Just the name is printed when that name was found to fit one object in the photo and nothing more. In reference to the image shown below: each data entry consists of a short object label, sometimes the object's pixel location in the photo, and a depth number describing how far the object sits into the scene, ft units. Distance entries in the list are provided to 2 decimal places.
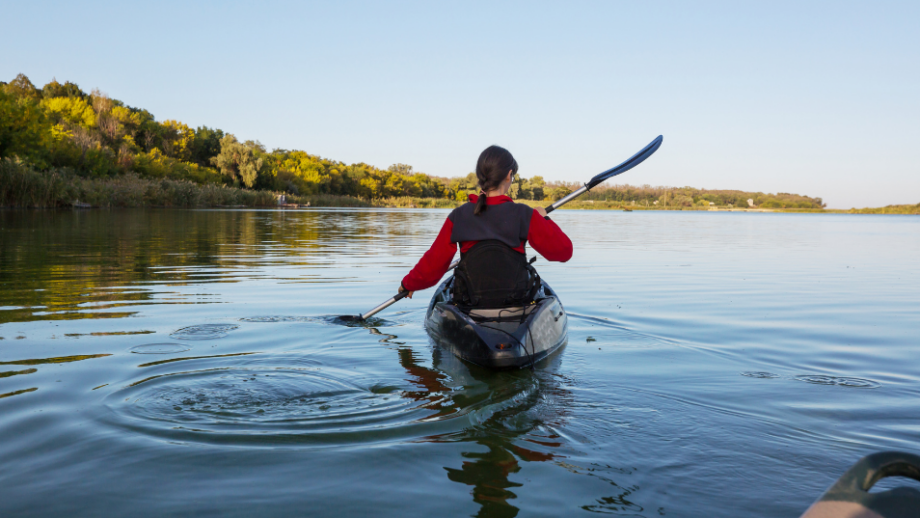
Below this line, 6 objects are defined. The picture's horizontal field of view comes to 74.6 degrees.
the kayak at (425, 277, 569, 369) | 13.21
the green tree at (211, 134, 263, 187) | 194.80
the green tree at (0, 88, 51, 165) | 88.22
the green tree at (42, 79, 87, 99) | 195.42
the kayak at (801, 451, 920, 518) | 3.77
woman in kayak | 13.80
